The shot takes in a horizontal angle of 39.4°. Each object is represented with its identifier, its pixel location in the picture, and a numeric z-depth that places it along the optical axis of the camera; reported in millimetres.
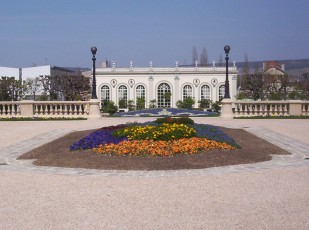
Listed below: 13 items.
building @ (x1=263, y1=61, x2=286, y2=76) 100438
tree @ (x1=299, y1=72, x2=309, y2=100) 47044
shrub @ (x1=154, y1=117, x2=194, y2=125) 15746
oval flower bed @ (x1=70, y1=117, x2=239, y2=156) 11242
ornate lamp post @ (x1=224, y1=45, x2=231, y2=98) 26406
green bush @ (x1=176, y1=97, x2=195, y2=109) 60447
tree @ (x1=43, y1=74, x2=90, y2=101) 67062
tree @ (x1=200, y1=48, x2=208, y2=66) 102500
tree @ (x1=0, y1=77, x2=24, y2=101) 60156
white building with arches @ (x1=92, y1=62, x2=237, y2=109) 66250
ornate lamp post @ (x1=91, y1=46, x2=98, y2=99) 26506
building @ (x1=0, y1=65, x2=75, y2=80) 89812
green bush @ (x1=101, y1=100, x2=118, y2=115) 42950
